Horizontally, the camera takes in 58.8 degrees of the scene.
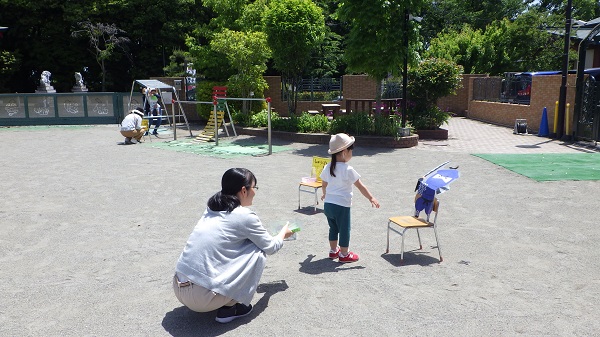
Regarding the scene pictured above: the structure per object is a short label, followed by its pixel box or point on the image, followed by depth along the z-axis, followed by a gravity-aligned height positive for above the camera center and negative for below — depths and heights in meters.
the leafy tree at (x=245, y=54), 20.17 +1.58
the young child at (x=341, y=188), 5.84 -1.00
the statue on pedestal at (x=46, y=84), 27.91 +0.66
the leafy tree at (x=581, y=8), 48.03 +7.99
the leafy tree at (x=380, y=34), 15.34 +1.82
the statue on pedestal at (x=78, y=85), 28.39 +0.62
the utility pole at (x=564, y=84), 16.80 +0.37
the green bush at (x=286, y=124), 17.72 -0.93
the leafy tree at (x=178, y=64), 25.69 +1.58
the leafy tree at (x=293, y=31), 17.89 +2.20
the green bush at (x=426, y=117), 18.00 -0.70
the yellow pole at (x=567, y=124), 16.94 -0.88
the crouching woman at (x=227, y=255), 4.32 -1.32
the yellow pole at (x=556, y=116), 17.62 -0.65
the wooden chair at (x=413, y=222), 5.96 -1.42
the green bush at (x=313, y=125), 17.48 -0.93
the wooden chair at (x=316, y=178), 8.19 -1.29
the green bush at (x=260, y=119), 19.16 -0.83
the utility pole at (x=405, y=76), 15.76 +0.62
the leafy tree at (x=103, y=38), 29.50 +3.31
